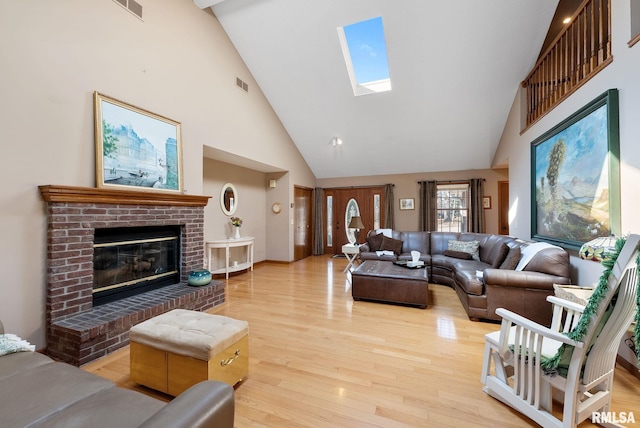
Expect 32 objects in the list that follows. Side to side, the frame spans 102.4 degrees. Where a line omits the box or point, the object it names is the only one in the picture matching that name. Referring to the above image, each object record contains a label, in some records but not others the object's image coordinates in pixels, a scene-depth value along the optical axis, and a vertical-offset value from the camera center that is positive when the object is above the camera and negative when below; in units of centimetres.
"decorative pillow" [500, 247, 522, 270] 318 -57
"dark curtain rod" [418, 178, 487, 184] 644 +86
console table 459 -71
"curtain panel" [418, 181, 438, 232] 668 +22
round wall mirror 505 +35
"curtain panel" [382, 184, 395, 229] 700 +19
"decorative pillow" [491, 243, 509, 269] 364 -60
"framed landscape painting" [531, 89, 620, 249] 217 +39
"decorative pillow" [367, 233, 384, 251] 537 -57
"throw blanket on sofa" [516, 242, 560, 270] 302 -46
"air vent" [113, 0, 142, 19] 278 +233
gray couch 85 -77
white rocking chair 124 -84
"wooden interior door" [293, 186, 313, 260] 673 -20
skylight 408 +278
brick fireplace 214 -59
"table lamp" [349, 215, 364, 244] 559 -19
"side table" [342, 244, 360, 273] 535 -72
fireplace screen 267 -52
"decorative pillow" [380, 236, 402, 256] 524 -62
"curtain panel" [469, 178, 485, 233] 626 +18
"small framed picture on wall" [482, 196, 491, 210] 632 +30
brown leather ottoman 334 -95
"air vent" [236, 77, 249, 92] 448 +234
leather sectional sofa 270 -77
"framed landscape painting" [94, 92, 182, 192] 258 +77
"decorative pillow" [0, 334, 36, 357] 141 -72
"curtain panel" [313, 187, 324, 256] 762 -20
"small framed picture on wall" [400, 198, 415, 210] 696 +29
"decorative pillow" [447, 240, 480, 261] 465 -61
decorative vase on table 501 -16
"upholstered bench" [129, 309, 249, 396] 163 -91
